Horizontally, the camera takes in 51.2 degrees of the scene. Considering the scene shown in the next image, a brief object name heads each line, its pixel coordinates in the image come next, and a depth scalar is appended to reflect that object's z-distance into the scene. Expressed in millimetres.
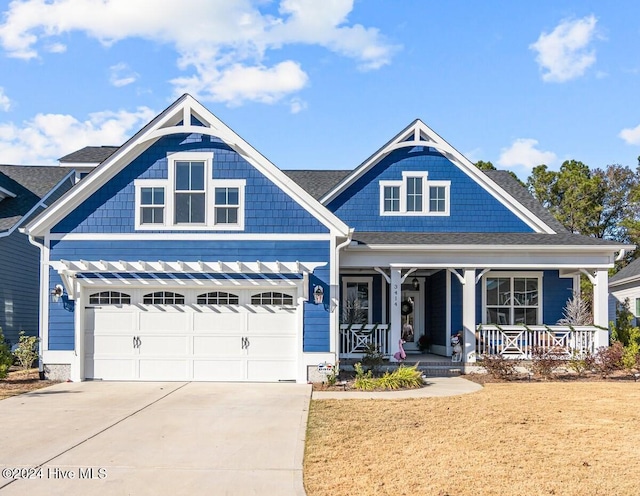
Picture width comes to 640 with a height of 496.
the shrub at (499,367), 15656
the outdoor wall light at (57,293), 15281
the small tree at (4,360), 14633
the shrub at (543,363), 15727
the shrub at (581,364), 16250
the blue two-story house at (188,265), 15297
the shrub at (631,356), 16906
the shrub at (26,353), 16203
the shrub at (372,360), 16016
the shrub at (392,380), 14328
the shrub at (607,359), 15961
